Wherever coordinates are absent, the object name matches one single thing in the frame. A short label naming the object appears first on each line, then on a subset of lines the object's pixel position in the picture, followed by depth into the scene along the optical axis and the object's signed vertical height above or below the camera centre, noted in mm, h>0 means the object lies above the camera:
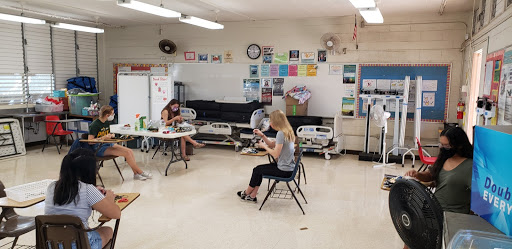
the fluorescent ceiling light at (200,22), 7091 +1279
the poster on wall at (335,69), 8672 +473
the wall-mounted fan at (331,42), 8531 +1067
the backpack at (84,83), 10008 +32
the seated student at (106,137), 5969 -801
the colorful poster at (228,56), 9594 +791
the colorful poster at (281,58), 9086 +730
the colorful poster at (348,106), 8695 -364
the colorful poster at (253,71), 9383 +419
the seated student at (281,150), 4938 -797
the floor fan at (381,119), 7594 -563
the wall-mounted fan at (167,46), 9914 +1042
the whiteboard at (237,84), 8805 +109
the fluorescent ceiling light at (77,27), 8086 +1244
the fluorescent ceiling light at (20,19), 7041 +1220
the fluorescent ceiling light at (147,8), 5812 +1250
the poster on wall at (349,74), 8578 +363
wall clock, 9297 +901
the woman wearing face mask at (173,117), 7805 -621
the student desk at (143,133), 6562 -821
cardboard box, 8781 -431
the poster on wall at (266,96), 9359 -185
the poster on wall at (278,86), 9211 +63
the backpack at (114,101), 9930 -419
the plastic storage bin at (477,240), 1287 -508
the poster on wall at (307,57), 8859 +747
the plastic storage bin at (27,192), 3115 -910
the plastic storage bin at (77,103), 9539 -467
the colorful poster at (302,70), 8949 +448
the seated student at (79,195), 2732 -792
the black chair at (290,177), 4796 -1124
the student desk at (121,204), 2881 -968
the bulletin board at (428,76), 7949 +329
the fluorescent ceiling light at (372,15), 5836 +1226
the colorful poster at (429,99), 8070 -151
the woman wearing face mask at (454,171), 2732 -582
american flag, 8352 +1322
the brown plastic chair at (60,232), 2564 -1015
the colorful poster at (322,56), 8750 +768
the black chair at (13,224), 3135 -1207
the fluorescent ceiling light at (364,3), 5258 +1218
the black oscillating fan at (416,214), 1772 -615
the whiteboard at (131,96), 8898 -246
